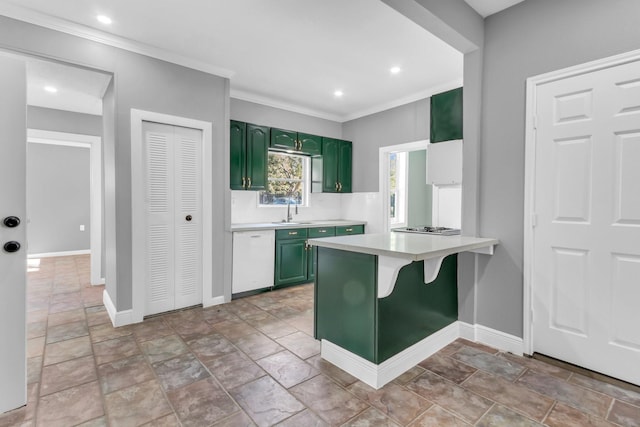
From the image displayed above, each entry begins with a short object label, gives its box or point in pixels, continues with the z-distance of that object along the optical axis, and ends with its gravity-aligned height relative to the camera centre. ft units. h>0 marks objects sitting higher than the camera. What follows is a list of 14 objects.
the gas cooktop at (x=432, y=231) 11.95 -0.87
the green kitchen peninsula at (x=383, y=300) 6.80 -2.24
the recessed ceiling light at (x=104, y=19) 8.69 +5.19
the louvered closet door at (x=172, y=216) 10.82 -0.32
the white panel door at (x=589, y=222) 6.66 -0.28
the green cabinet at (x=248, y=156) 13.73 +2.32
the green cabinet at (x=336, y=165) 17.37 +2.39
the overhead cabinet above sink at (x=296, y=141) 15.24 +3.35
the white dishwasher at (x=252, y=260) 12.98 -2.21
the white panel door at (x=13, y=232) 5.76 -0.48
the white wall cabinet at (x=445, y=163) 9.94 +1.48
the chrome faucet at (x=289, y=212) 16.88 -0.23
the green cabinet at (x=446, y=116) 9.81 +2.97
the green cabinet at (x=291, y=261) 14.23 -2.47
